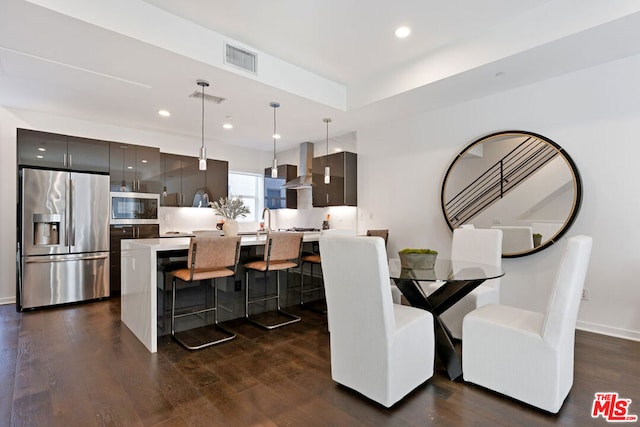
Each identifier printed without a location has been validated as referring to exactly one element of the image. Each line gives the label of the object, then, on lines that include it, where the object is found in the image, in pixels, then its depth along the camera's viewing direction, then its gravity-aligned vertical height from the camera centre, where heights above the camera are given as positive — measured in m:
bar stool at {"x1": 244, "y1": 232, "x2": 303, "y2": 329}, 3.43 -0.47
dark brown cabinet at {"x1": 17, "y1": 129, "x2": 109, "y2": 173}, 4.16 +0.86
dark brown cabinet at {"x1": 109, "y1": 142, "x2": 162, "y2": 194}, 4.86 +0.73
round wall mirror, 3.38 +0.27
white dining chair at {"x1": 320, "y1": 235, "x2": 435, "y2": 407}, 1.85 -0.71
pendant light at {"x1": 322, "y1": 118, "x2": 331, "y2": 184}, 4.49 +0.92
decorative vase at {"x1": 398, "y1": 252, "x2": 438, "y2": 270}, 2.46 -0.36
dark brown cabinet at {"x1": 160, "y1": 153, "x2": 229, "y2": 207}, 5.68 +0.63
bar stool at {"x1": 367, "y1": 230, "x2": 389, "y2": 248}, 4.91 -0.30
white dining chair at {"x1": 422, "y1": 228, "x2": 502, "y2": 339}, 2.84 -0.44
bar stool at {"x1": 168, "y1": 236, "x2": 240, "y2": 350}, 2.86 -0.44
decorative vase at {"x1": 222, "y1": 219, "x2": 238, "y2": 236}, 3.43 -0.15
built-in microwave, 4.82 +0.10
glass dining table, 2.21 -0.57
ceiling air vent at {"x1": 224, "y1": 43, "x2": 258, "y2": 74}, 3.23 +1.62
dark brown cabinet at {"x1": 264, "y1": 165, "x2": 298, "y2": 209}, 6.71 +0.50
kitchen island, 2.76 -0.63
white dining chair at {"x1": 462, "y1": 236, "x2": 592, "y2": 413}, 1.80 -0.81
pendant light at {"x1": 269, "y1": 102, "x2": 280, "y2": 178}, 4.10 +1.44
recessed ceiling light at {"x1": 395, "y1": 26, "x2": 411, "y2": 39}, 3.07 +1.77
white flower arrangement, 3.48 +0.06
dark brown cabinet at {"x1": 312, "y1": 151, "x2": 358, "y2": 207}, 5.39 +0.57
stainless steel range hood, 6.10 +0.91
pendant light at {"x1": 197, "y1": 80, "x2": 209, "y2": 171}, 3.41 +0.64
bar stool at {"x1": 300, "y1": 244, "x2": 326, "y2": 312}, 4.02 -0.66
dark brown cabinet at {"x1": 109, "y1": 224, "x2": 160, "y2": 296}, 4.74 -0.44
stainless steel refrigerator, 4.09 -0.31
